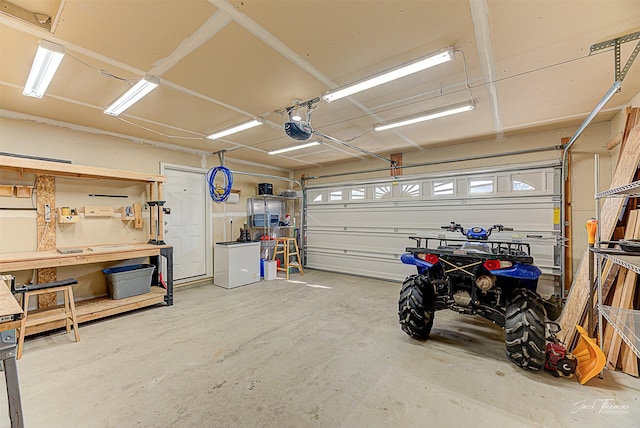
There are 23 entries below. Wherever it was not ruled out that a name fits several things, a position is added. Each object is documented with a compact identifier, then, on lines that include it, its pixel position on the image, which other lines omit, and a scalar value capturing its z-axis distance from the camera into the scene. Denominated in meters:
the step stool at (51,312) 2.69
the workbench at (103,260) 2.89
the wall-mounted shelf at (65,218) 3.63
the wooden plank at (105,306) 3.04
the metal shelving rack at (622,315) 1.70
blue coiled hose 5.06
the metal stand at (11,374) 1.33
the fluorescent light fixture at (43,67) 2.01
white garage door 4.21
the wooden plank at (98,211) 3.90
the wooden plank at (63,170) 2.99
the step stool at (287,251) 6.10
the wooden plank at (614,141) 3.25
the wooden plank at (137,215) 4.39
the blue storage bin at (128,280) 3.71
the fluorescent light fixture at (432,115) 3.20
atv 2.25
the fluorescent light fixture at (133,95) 2.54
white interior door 4.95
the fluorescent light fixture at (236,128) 3.66
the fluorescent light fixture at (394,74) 2.13
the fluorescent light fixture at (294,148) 4.88
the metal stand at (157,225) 4.28
